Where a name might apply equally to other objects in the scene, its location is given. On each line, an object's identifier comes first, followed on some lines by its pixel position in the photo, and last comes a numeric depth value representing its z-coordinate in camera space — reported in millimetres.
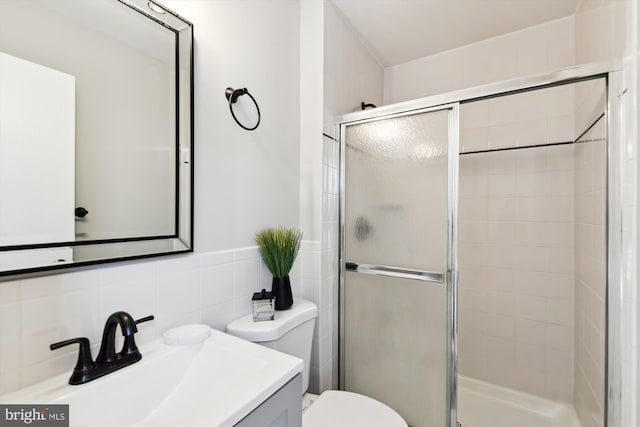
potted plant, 1318
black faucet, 725
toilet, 1133
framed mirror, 703
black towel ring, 1218
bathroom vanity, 665
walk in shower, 1387
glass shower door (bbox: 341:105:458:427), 1420
